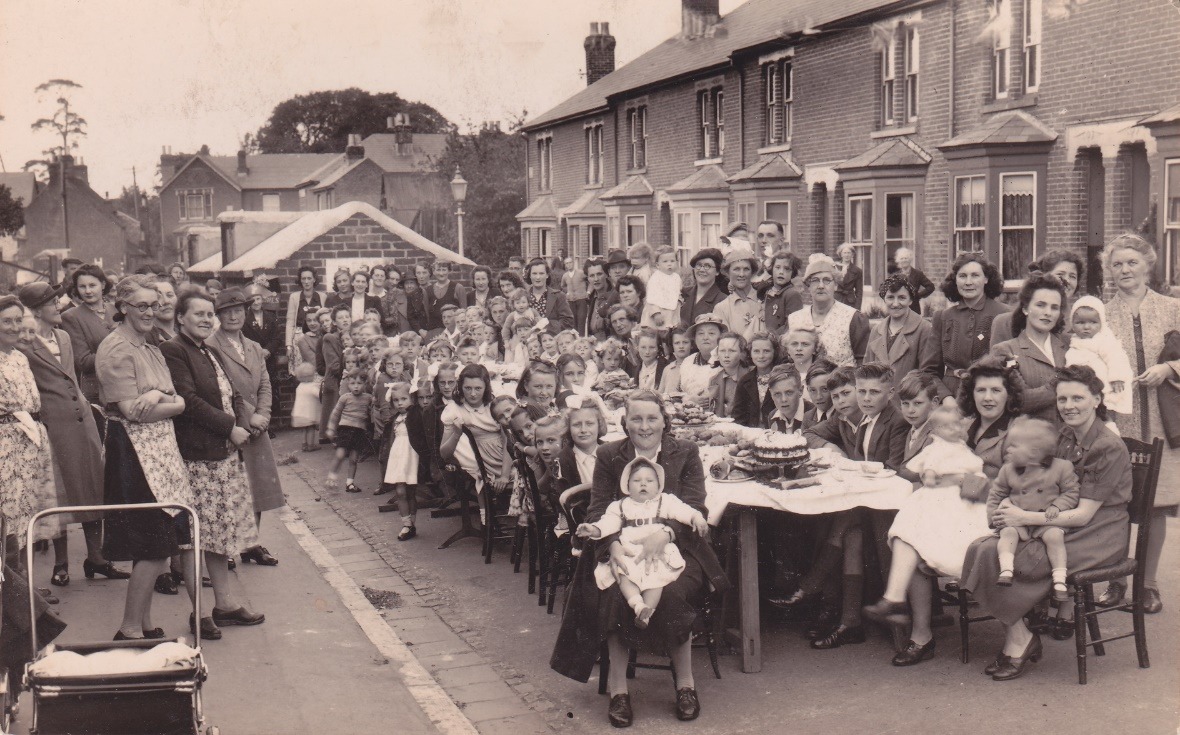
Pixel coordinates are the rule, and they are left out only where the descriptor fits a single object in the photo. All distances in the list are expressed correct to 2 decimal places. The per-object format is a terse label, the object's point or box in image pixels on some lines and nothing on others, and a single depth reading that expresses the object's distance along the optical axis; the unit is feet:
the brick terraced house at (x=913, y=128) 49.32
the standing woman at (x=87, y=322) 32.32
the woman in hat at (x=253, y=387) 25.25
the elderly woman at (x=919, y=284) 37.76
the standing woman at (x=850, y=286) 42.37
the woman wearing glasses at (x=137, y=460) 21.68
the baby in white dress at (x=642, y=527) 19.12
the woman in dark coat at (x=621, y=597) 19.12
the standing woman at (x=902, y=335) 28.84
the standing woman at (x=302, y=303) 53.72
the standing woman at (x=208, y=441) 23.21
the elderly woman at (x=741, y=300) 35.09
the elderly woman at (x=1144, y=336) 22.79
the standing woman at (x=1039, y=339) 23.49
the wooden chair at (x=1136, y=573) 19.17
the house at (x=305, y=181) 228.63
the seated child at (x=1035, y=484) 19.34
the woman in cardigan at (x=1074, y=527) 19.34
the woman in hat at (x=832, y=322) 30.40
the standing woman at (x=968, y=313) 27.50
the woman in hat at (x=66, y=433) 26.68
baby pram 14.97
